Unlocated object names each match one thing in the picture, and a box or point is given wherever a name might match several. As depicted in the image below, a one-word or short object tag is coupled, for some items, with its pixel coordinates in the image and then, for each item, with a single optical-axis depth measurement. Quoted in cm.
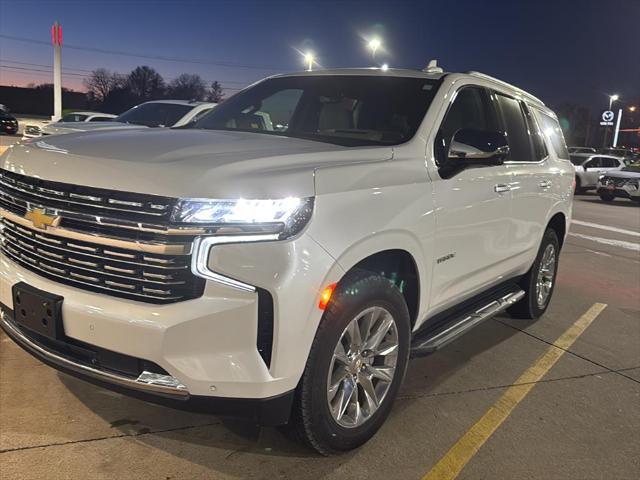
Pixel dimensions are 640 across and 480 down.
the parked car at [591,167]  2255
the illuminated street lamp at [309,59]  2504
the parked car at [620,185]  1956
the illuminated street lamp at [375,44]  2330
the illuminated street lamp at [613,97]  5733
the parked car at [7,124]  3381
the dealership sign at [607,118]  7256
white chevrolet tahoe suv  241
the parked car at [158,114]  1068
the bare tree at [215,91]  7384
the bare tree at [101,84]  7256
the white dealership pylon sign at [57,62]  2719
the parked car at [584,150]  3689
